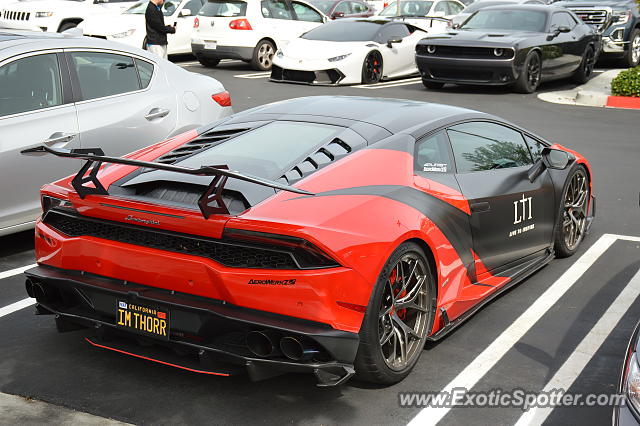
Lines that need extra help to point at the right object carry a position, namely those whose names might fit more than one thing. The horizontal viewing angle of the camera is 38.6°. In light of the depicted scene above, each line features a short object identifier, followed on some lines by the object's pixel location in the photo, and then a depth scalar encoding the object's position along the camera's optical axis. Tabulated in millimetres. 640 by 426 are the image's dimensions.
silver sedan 6781
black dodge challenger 15898
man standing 15461
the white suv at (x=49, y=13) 21328
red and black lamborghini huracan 4234
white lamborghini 17125
